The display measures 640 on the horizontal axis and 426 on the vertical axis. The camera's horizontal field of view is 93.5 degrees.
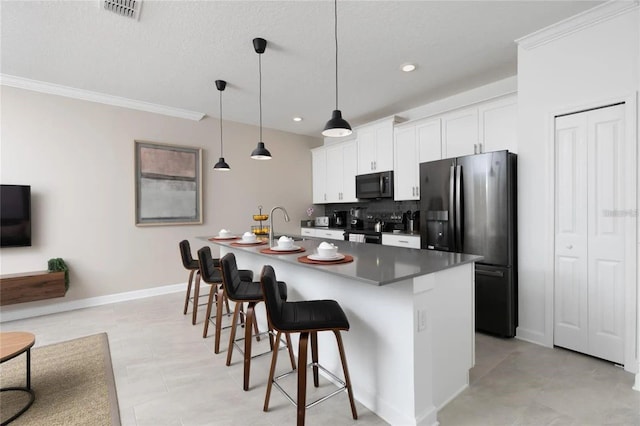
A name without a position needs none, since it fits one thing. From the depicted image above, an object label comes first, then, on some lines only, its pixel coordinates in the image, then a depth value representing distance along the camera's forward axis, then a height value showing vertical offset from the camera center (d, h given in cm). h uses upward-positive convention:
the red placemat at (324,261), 183 -32
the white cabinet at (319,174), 601 +74
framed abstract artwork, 442 +41
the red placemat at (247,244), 286 -32
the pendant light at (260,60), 274 +150
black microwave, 464 +40
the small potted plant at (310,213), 623 -6
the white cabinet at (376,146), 462 +102
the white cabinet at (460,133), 355 +94
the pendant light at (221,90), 364 +152
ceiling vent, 227 +157
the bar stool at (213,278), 269 -65
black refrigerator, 282 -16
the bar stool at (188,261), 345 -59
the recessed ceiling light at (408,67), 327 +157
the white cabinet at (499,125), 322 +93
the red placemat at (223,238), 334 -31
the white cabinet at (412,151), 399 +81
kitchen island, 164 -72
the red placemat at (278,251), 232 -32
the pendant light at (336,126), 228 +64
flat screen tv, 345 -4
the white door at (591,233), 233 -20
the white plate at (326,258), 189 -30
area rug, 186 -126
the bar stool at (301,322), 162 -62
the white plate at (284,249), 239 -31
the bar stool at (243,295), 211 -63
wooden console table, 330 -85
